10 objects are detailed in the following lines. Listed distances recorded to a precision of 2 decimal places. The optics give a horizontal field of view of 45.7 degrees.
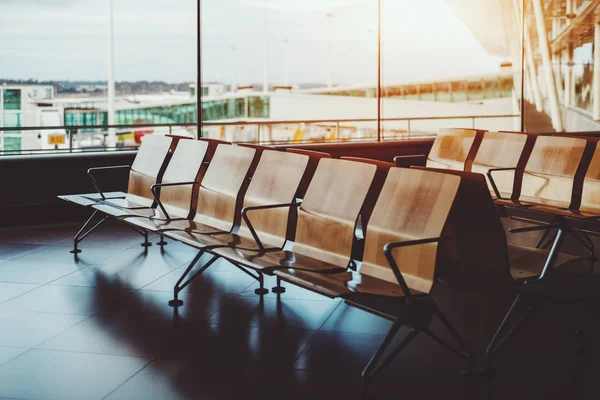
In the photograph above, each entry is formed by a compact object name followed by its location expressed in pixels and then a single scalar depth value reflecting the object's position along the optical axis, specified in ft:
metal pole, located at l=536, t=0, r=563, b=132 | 36.94
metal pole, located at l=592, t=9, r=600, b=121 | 34.50
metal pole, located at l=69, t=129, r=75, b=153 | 25.28
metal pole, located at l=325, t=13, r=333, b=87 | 34.11
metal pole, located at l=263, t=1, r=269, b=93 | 33.99
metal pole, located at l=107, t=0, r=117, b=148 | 27.17
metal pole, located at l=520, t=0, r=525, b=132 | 32.12
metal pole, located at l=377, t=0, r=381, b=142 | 29.11
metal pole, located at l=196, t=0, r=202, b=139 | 25.81
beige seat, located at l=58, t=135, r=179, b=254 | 18.84
